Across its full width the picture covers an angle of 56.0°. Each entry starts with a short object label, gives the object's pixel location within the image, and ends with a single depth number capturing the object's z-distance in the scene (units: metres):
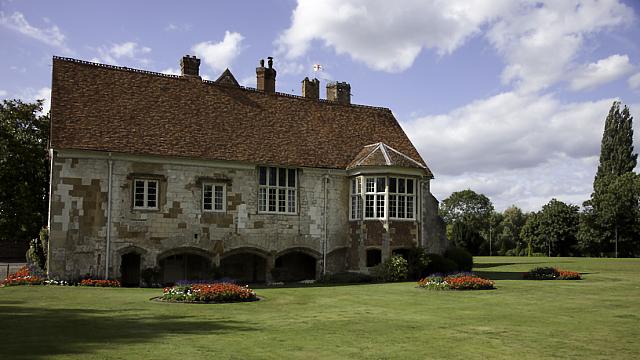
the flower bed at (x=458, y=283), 22.67
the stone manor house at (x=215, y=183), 25.84
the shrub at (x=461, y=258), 33.06
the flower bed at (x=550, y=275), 28.30
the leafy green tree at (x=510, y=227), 77.81
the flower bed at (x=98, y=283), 24.64
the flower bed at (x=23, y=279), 23.88
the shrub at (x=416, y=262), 29.70
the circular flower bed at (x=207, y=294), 18.42
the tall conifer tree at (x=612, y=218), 63.97
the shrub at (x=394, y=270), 28.73
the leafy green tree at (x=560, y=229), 67.88
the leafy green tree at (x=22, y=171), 39.59
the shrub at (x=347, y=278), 29.35
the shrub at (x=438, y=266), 30.66
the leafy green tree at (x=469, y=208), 104.46
